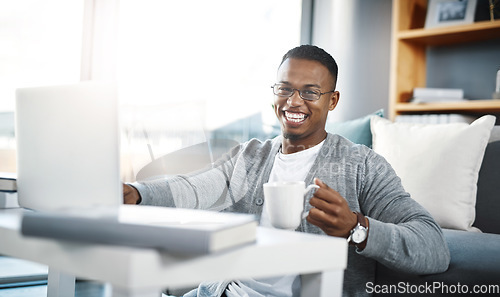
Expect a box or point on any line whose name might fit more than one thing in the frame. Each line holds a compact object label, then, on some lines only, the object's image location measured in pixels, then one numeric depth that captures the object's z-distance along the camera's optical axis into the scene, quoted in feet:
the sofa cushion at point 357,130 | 6.55
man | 3.30
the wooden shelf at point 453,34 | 9.04
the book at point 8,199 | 3.58
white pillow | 5.40
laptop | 2.61
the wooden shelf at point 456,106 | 8.79
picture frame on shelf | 9.33
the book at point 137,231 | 1.96
